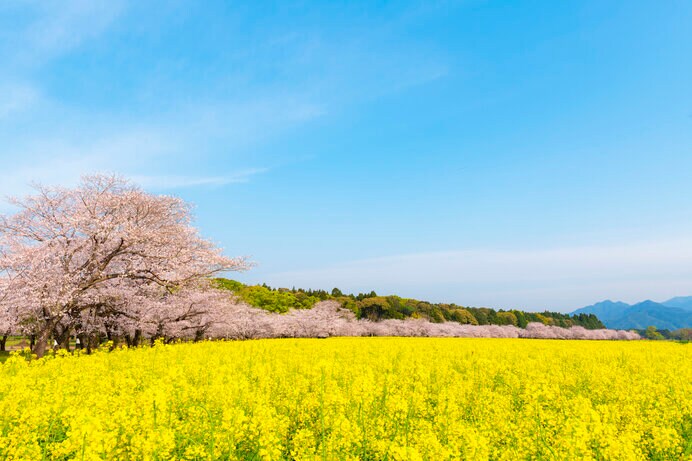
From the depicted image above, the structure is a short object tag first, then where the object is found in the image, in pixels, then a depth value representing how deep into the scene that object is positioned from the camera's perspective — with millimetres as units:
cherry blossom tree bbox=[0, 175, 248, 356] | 21750
